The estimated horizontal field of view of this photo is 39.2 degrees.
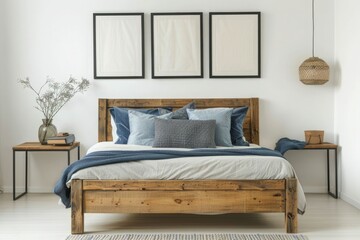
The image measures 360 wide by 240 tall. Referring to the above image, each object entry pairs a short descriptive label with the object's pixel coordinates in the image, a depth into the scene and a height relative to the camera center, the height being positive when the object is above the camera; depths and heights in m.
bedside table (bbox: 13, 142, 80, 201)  5.50 -0.41
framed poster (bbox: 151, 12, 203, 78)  5.93 +0.78
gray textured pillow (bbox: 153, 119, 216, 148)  4.94 -0.23
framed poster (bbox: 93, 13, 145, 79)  5.94 +0.78
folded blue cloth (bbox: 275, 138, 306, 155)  5.59 -0.37
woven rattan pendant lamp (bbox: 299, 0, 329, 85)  5.68 +0.45
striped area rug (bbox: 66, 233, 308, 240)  4.02 -1.01
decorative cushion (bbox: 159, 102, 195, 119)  5.42 -0.02
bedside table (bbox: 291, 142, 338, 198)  5.62 -0.40
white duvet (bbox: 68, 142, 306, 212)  4.17 -0.48
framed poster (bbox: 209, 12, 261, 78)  5.93 +0.80
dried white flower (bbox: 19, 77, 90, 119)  5.84 +0.21
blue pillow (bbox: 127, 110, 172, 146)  5.25 -0.18
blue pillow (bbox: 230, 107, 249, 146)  5.48 -0.17
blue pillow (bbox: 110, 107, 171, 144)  5.48 -0.10
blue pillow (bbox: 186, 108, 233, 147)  5.28 -0.07
